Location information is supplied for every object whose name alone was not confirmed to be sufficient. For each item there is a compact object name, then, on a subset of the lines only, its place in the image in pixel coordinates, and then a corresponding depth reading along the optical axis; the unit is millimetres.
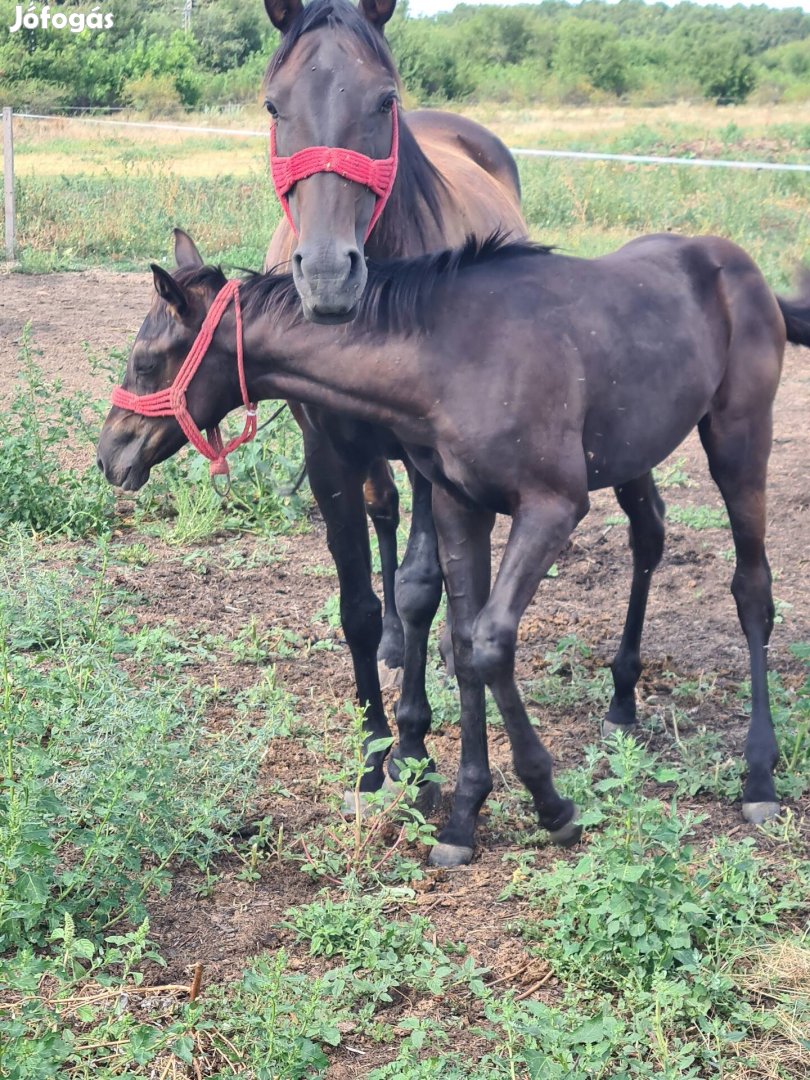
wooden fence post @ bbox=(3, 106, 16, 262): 12977
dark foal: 3467
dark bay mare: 3385
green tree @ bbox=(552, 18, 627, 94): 50062
